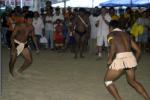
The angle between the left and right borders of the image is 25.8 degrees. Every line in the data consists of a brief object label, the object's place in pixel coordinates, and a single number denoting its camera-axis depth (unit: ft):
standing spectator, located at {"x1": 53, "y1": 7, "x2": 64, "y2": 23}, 42.01
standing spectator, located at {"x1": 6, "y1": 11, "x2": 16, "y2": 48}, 40.94
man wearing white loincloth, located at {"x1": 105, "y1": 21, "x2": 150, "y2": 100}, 17.68
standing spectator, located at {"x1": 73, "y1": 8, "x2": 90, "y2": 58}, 35.02
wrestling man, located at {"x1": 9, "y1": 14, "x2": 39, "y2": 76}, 24.95
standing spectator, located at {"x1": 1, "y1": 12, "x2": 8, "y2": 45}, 43.79
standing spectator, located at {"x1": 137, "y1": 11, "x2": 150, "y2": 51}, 40.08
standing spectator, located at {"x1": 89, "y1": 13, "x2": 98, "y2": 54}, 40.03
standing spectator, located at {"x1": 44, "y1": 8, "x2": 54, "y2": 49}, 42.16
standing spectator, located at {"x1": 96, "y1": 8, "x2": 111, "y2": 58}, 35.19
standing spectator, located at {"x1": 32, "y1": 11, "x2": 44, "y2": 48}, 42.16
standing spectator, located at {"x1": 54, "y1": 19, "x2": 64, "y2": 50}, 41.17
